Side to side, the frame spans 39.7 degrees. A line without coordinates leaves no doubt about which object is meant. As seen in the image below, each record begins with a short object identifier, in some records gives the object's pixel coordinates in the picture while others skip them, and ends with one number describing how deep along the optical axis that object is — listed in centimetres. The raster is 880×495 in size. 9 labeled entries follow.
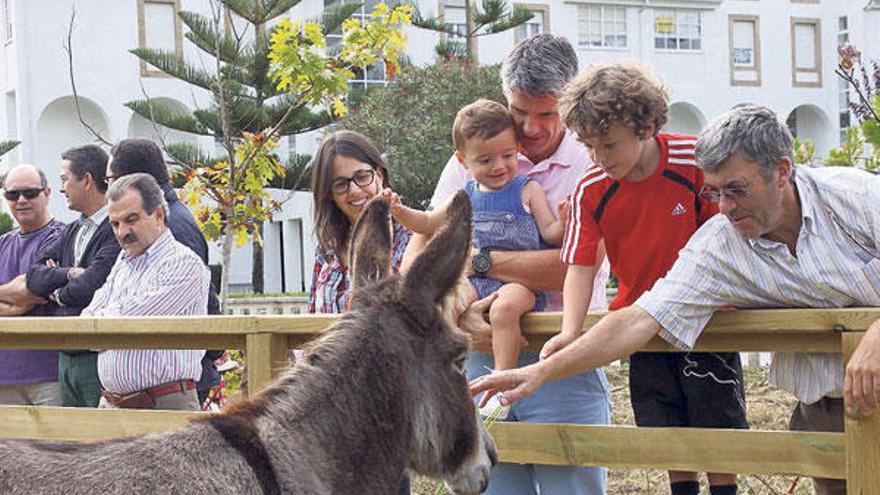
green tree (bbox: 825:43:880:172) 939
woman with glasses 546
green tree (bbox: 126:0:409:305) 970
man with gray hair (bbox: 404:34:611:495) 493
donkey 322
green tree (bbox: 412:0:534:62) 3331
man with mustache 630
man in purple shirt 746
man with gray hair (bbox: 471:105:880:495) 419
